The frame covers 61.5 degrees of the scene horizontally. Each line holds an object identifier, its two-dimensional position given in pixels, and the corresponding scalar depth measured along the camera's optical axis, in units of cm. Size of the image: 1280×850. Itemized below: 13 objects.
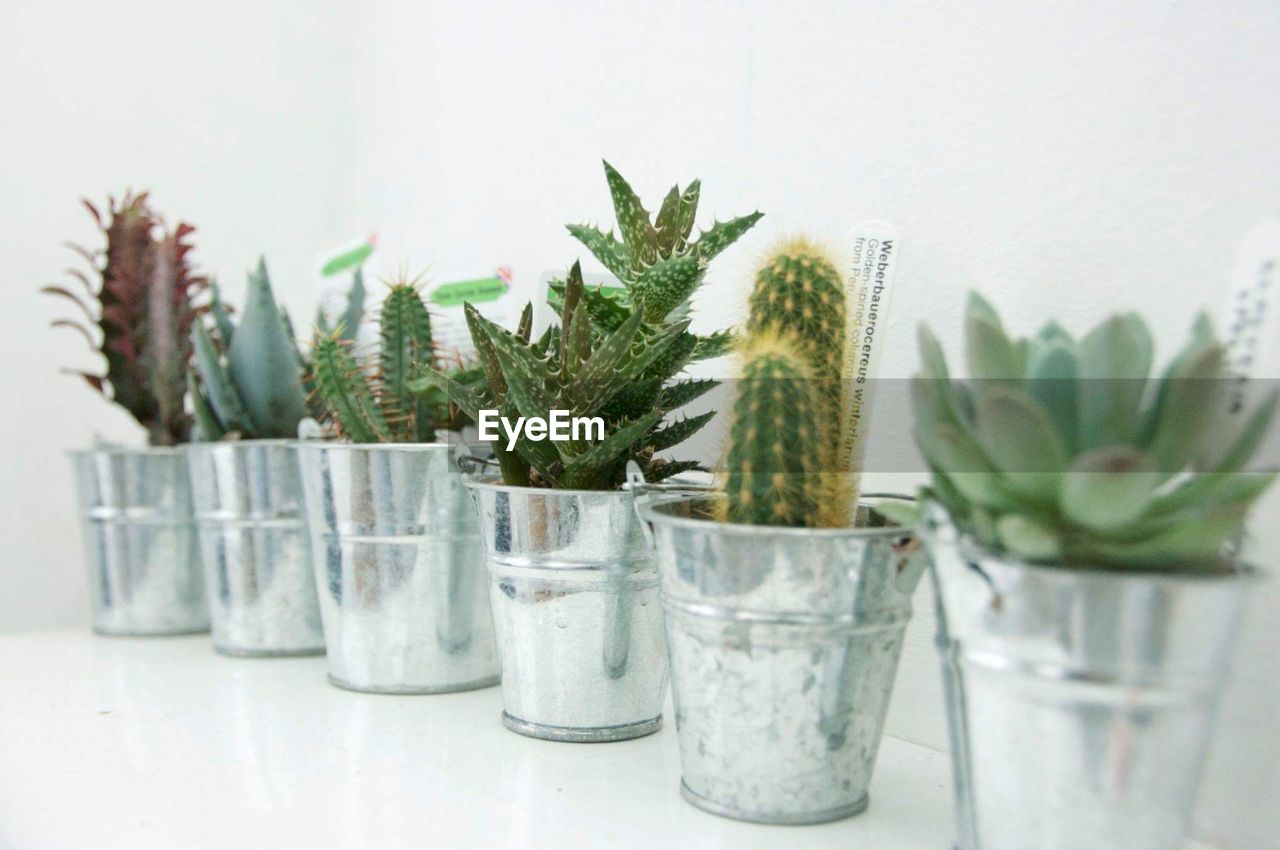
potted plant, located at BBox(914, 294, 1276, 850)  38
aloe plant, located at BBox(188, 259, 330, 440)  90
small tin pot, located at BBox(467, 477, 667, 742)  62
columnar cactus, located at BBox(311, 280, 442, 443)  76
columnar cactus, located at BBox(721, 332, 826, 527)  49
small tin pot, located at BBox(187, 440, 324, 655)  88
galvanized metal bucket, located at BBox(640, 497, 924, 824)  48
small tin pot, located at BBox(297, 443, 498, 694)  74
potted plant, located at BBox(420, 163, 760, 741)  60
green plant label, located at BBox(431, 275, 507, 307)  92
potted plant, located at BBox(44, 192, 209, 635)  97
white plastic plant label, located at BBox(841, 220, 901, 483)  56
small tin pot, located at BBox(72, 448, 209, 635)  97
